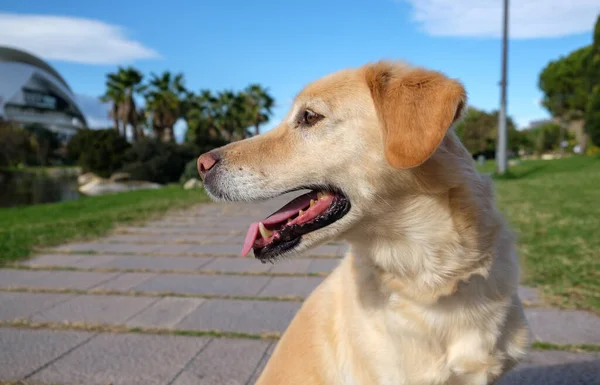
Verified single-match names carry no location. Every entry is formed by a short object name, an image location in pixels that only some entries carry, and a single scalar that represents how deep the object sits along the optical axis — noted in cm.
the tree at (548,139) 5325
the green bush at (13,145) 5884
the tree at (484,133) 3450
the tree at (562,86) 4212
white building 9150
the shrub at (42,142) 7019
